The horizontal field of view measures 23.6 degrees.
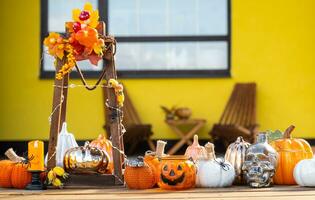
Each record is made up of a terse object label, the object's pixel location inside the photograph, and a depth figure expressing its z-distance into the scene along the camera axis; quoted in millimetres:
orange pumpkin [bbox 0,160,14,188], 4277
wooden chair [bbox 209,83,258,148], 8688
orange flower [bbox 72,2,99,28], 4336
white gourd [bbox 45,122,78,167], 4391
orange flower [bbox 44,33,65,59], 4320
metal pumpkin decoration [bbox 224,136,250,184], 4398
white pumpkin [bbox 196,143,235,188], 4205
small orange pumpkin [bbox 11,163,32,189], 4238
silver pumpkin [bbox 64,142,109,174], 4277
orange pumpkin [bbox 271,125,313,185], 4434
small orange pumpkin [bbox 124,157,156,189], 4168
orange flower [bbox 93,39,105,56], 4316
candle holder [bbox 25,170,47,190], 4168
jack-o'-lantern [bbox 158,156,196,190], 4125
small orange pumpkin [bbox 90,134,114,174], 4531
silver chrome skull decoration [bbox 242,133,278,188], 4227
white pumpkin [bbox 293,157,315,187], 4168
